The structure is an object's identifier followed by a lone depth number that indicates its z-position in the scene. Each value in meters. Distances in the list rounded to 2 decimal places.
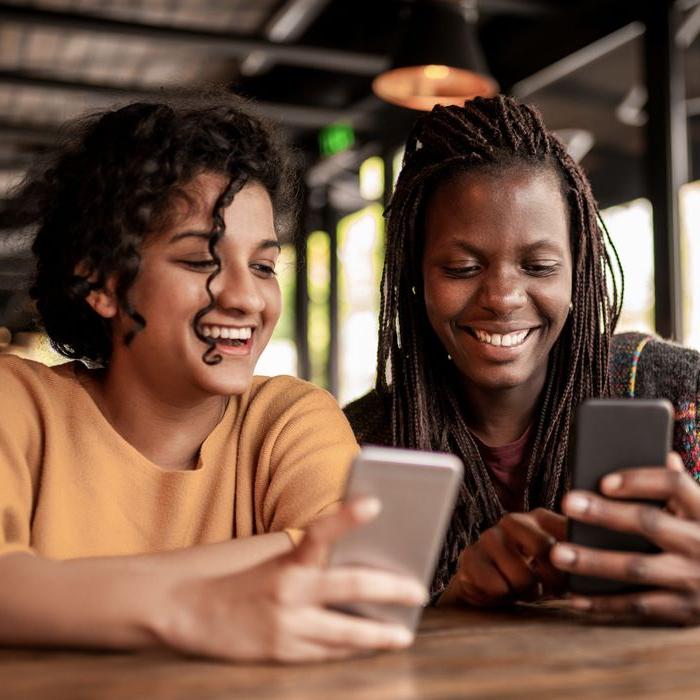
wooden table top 0.82
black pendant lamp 3.63
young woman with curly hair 1.37
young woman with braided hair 1.67
